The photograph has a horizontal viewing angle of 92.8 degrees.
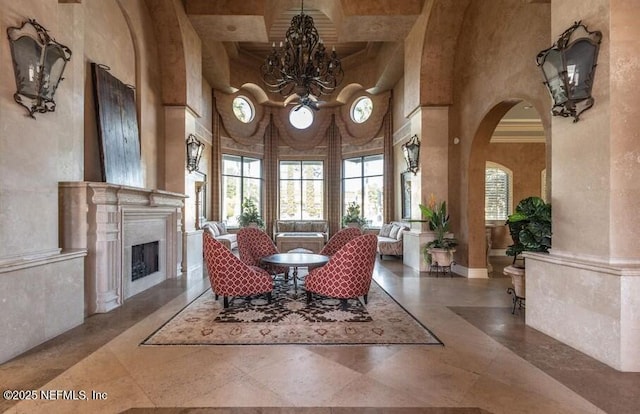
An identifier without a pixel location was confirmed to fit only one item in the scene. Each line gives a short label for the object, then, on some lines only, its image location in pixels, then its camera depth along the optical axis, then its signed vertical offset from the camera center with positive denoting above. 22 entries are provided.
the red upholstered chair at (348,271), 3.91 -0.85
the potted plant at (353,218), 10.59 -0.43
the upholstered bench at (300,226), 11.16 -0.74
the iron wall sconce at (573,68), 2.72 +1.28
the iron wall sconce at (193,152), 6.57 +1.18
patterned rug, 3.05 -1.35
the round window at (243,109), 10.73 +3.48
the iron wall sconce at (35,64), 2.74 +1.35
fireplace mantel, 3.69 -0.32
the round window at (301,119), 11.56 +3.32
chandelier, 4.80 +2.38
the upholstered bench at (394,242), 8.03 -0.96
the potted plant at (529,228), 3.43 -0.27
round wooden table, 4.55 -0.85
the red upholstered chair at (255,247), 5.28 -0.75
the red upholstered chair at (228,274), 3.96 -0.90
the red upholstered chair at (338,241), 5.85 -0.67
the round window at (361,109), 10.68 +3.45
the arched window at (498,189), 9.27 +0.50
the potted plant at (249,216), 10.38 -0.34
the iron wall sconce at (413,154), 6.73 +1.16
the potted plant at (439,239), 5.99 -0.67
